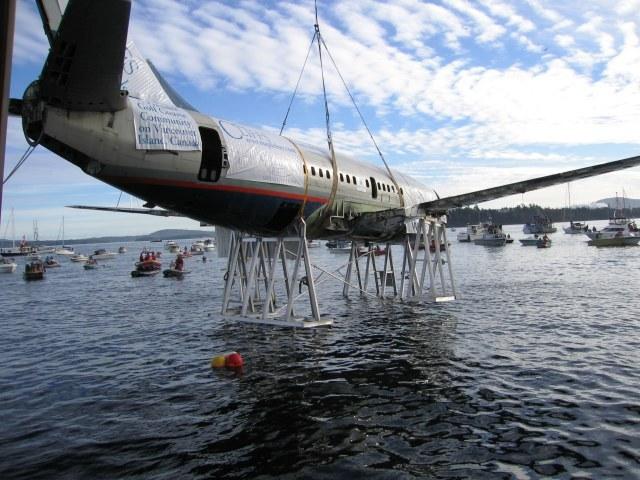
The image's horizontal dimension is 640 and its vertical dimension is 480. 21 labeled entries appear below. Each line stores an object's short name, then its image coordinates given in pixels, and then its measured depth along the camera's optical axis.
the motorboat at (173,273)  55.38
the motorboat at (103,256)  102.34
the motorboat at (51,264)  84.81
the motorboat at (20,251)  123.12
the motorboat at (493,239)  105.12
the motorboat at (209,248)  127.82
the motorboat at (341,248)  110.88
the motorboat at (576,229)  134.00
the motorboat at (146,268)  58.91
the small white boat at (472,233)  128.75
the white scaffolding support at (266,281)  19.11
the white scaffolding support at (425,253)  24.80
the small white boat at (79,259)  100.81
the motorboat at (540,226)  122.79
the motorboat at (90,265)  78.56
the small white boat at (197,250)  119.55
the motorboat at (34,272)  62.28
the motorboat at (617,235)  80.75
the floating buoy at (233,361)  15.53
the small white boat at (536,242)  93.94
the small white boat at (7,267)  75.62
